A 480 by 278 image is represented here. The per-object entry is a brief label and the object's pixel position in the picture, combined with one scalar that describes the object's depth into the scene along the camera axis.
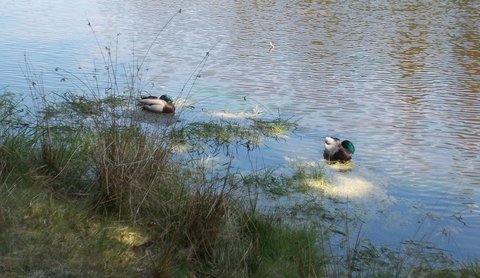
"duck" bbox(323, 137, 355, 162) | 6.99
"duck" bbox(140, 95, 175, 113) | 8.26
